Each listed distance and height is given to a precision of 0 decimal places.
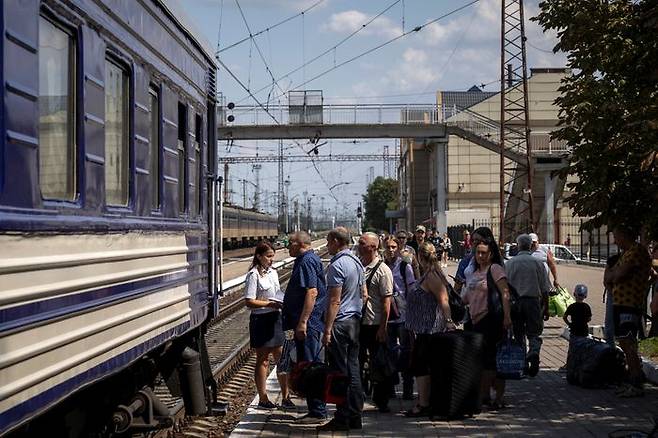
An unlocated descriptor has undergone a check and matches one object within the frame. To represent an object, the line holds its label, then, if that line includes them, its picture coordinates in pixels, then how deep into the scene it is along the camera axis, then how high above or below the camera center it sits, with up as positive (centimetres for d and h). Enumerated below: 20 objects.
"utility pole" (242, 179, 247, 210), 10097 +385
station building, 5306 +406
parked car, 4272 -126
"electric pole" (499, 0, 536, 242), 3300 +360
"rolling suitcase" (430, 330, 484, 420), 923 -136
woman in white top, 973 -82
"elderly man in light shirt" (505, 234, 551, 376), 1149 -71
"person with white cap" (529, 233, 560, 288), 1296 -40
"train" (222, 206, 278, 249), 5477 +11
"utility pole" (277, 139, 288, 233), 7159 +324
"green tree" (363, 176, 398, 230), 12025 +353
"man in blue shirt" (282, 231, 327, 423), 889 -67
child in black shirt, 1154 -106
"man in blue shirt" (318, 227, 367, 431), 864 -85
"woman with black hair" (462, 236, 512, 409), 952 -68
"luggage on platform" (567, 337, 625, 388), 1088 -152
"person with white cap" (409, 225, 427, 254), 1406 -10
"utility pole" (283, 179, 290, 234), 10220 +271
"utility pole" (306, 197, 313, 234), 13925 +258
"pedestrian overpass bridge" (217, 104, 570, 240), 5044 +502
